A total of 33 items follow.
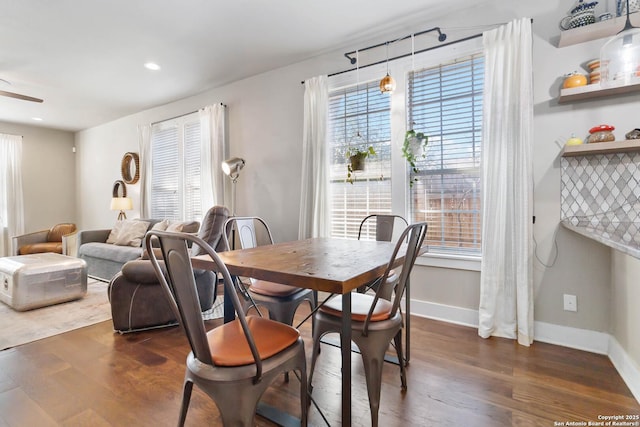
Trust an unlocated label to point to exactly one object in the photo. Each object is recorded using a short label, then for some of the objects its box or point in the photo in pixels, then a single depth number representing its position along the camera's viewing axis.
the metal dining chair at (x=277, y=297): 1.90
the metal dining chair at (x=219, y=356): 1.04
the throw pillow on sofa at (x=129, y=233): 4.63
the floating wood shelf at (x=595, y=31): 2.06
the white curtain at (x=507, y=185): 2.38
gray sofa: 4.01
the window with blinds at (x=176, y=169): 4.79
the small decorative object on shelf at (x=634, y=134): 2.02
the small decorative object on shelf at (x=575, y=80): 2.19
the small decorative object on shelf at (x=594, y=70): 2.16
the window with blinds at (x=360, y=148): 3.15
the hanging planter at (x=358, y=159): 2.91
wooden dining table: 1.18
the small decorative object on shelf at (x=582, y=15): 2.16
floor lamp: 3.72
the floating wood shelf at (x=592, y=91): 2.04
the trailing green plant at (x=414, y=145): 2.74
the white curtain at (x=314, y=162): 3.37
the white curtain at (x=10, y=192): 5.88
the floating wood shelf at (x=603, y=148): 1.98
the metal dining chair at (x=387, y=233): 2.10
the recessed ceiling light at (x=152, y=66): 3.72
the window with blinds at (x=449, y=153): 2.72
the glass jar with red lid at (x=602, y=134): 2.09
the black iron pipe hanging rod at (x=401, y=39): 2.79
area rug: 2.55
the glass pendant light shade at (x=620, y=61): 1.97
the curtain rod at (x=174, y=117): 4.84
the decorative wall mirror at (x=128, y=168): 5.71
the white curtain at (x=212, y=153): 4.29
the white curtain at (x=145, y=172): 5.32
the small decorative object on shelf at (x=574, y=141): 2.18
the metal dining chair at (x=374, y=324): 1.39
